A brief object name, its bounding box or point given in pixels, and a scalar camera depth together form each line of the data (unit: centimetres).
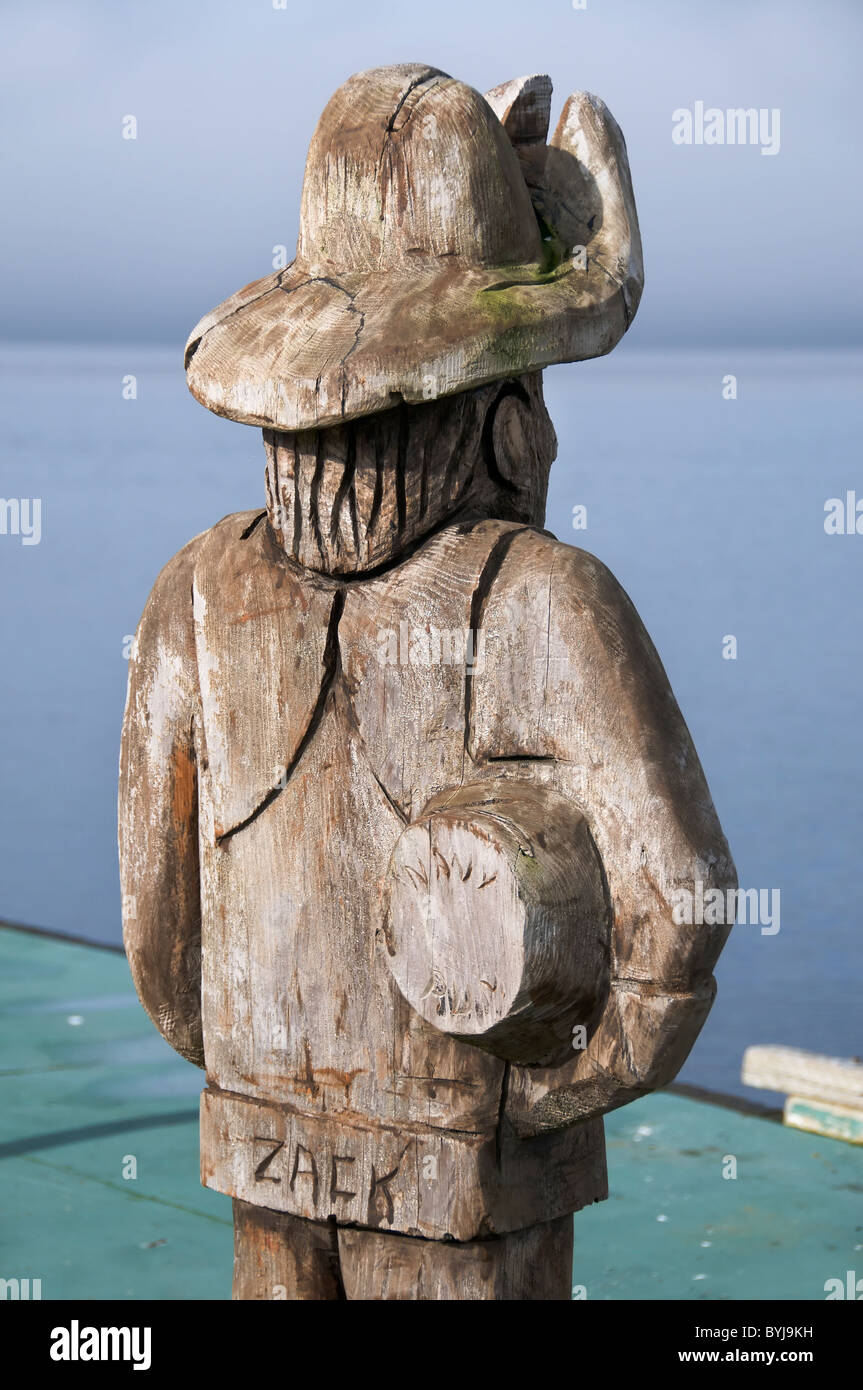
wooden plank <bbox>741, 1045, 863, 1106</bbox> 458
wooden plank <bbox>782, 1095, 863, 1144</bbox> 457
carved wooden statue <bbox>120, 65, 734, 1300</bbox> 204
